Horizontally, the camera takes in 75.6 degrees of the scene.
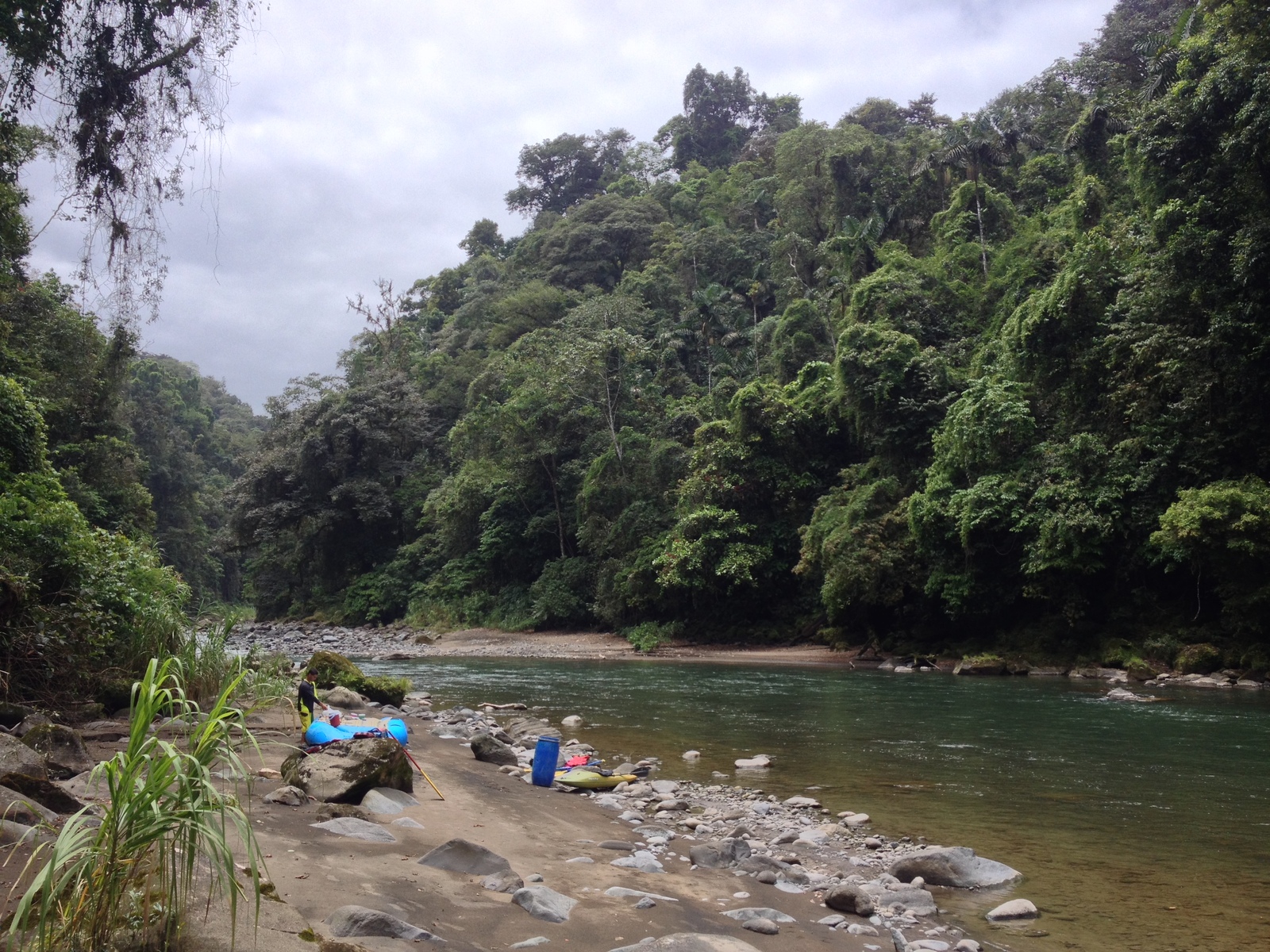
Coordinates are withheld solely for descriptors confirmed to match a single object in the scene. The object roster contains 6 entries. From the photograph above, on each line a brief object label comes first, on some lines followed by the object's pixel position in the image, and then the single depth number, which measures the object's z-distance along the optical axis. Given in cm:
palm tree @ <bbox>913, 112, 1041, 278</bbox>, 3341
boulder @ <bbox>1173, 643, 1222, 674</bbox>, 1678
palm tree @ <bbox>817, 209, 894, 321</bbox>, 3359
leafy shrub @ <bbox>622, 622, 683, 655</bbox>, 2806
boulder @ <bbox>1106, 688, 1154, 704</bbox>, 1384
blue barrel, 801
